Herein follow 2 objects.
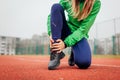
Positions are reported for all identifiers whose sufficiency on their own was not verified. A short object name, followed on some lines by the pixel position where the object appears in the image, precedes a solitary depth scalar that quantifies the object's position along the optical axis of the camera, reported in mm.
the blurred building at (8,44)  37306
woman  3324
